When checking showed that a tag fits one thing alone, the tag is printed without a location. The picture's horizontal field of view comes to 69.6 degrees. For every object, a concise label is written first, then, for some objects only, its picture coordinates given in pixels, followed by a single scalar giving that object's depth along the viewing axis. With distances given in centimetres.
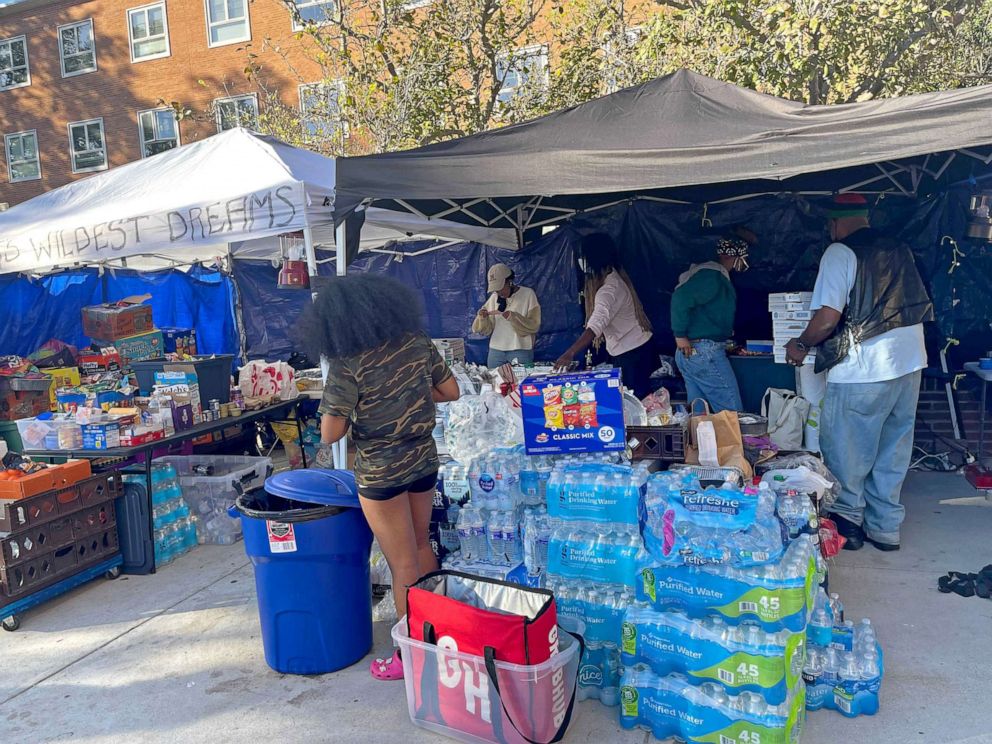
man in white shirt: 412
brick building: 1914
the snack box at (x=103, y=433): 470
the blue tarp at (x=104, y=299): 1034
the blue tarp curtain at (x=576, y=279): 600
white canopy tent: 491
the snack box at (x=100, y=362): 712
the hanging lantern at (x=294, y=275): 491
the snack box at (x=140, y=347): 729
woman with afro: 298
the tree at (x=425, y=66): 940
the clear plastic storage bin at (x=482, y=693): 253
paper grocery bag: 381
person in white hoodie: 662
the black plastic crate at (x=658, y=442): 386
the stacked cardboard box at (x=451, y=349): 670
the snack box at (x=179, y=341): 746
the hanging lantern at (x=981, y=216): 503
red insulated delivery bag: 251
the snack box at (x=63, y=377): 666
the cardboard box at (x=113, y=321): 723
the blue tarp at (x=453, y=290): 773
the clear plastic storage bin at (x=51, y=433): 481
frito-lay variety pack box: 366
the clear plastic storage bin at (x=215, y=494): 536
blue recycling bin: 315
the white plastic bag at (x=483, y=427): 420
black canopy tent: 325
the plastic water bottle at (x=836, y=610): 315
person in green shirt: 523
